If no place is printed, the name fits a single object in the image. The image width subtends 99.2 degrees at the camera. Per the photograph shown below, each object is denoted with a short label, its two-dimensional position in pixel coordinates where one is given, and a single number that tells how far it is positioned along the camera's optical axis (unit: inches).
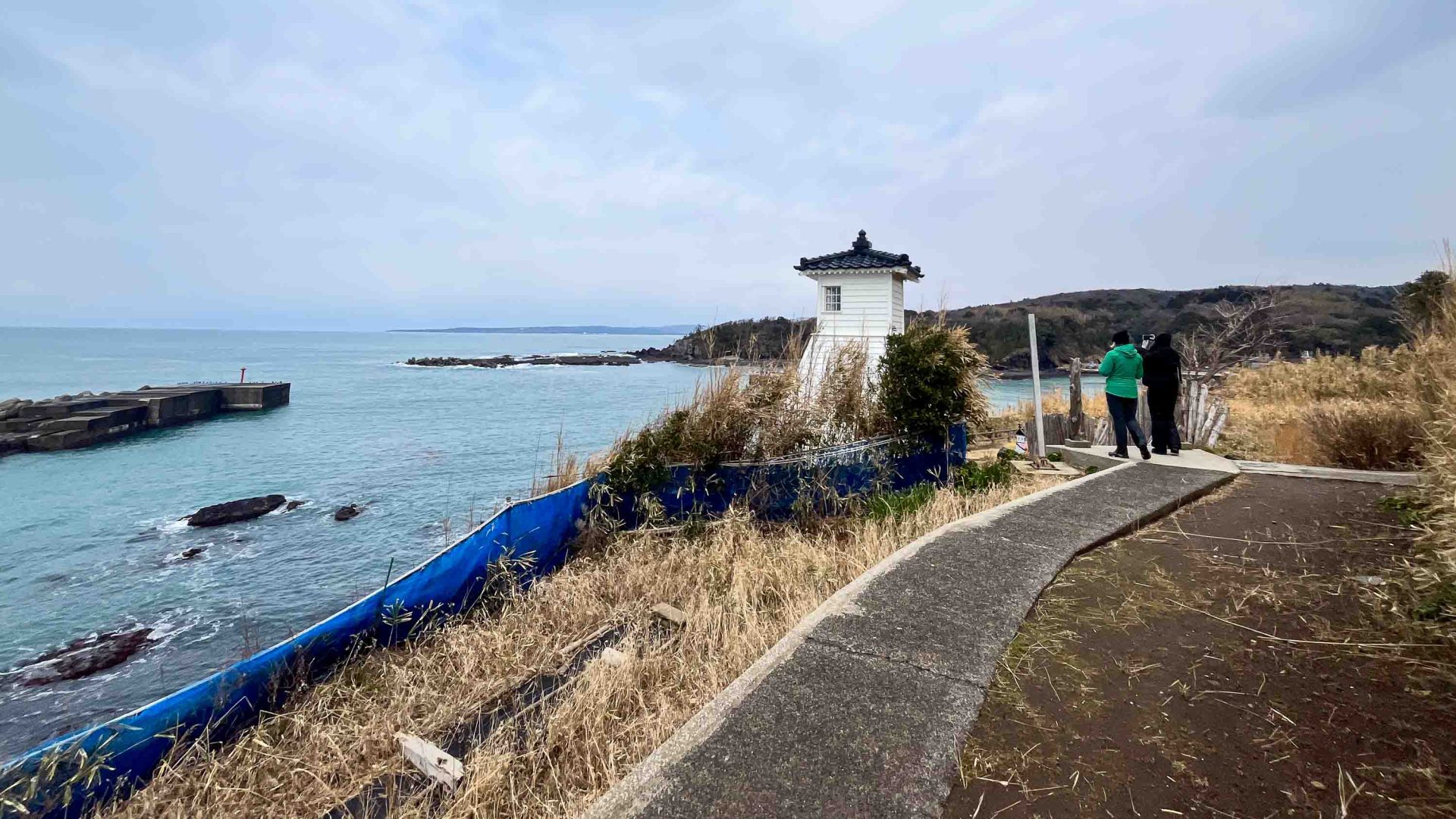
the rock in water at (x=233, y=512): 530.0
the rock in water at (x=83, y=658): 285.7
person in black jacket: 300.5
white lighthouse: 547.2
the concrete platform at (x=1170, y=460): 272.8
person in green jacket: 298.8
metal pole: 340.6
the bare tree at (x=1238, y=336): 509.0
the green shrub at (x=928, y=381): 320.2
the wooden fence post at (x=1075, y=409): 414.8
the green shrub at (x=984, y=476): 303.4
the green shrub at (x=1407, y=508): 169.5
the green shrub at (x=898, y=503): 268.8
